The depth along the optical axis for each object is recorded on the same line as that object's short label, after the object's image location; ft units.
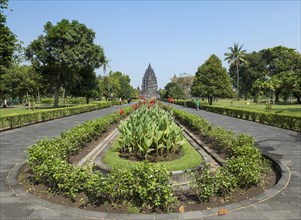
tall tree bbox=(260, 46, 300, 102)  186.39
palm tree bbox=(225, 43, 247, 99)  213.87
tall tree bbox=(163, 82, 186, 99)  239.71
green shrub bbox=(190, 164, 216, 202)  14.59
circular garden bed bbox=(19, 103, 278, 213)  13.93
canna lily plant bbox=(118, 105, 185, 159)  22.55
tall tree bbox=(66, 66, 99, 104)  129.49
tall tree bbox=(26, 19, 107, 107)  108.78
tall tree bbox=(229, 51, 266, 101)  238.46
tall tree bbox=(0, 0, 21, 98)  59.41
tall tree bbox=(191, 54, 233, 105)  132.46
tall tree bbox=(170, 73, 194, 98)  286.25
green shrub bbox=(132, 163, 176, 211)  13.55
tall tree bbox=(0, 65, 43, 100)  126.11
